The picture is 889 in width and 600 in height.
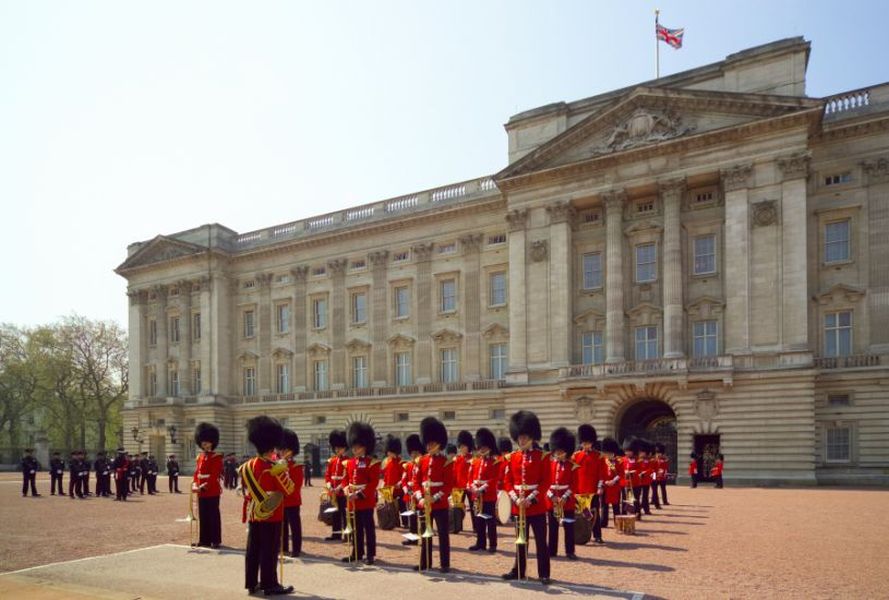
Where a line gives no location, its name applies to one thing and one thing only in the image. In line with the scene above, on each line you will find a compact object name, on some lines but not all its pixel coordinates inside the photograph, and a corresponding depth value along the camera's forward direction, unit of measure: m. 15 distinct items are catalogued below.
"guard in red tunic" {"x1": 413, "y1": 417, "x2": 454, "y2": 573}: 10.49
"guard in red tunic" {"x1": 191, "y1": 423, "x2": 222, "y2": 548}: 12.62
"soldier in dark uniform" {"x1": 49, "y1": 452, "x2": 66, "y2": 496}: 28.89
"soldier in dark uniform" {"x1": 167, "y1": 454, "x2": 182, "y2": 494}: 29.91
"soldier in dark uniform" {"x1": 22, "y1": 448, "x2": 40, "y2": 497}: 27.91
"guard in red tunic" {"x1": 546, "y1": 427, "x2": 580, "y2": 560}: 11.44
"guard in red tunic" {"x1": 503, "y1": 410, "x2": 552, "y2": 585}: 9.62
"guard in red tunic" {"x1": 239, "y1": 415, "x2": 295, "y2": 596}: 9.04
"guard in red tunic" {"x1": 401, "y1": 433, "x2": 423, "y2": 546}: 14.33
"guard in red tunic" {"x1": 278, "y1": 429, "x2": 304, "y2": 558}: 12.04
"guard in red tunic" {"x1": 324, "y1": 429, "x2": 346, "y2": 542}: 12.95
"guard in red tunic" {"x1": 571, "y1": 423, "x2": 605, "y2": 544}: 13.47
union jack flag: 35.28
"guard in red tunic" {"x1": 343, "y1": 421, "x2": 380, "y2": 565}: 11.06
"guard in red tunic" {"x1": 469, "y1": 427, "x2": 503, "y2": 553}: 12.74
